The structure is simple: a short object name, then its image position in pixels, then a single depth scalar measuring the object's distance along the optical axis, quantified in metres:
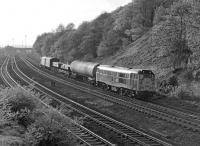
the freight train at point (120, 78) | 33.12
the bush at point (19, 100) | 19.09
